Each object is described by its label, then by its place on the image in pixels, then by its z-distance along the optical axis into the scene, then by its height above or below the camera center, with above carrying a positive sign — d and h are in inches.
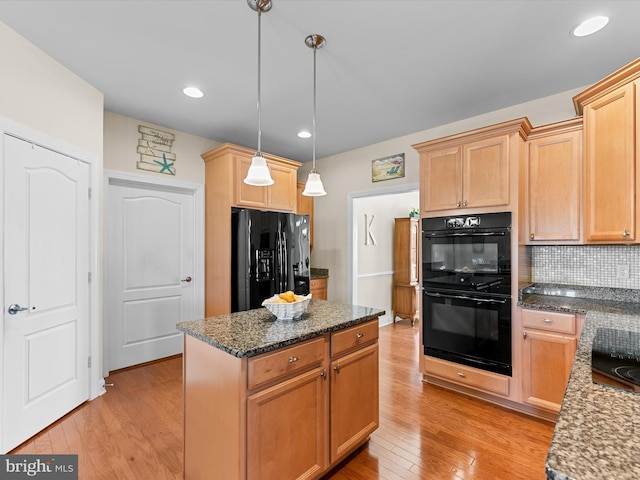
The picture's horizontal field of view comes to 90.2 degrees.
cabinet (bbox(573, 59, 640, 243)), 81.1 +22.8
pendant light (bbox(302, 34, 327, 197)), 84.7 +15.9
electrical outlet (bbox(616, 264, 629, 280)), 98.8 -9.4
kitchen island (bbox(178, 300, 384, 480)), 55.5 -30.2
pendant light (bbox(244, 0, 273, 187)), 72.7 +16.6
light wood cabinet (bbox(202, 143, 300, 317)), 136.4 +18.7
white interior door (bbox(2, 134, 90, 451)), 81.1 -13.4
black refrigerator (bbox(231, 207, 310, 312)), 133.4 -6.7
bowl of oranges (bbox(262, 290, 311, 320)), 71.8 -14.8
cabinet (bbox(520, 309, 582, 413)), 90.4 -33.2
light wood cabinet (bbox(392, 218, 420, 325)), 215.0 -19.8
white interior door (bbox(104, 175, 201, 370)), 130.0 -12.3
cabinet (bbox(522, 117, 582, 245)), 98.4 +18.2
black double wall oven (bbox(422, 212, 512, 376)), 101.3 -16.6
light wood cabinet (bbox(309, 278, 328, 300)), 179.2 -26.8
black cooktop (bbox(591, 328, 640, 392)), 38.3 -16.9
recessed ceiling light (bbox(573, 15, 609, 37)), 74.4 +51.6
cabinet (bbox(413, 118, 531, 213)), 100.9 +25.5
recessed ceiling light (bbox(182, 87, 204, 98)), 107.7 +51.3
